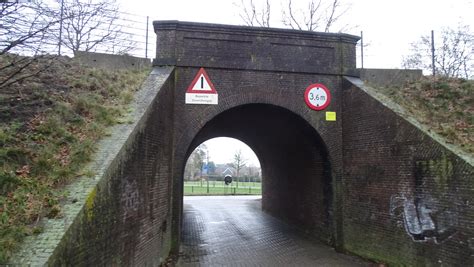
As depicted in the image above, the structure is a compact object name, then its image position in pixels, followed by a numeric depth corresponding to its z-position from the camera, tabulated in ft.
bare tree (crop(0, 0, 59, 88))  14.30
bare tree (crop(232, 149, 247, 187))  202.92
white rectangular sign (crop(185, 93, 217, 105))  33.47
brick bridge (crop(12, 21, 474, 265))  21.01
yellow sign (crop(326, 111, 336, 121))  35.81
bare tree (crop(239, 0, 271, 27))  79.57
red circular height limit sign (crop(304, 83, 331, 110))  35.58
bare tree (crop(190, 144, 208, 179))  211.82
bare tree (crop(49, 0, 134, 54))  51.39
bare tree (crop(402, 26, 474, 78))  53.42
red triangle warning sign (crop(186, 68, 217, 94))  33.63
